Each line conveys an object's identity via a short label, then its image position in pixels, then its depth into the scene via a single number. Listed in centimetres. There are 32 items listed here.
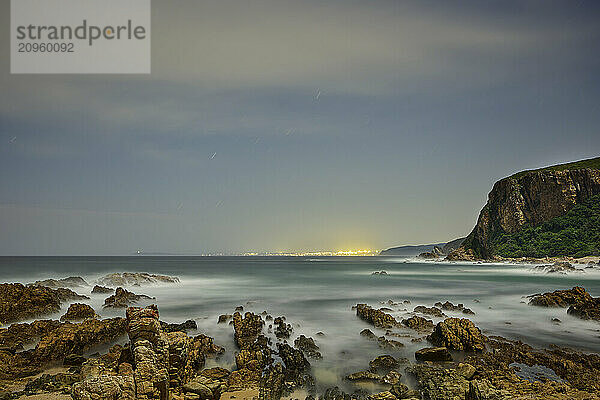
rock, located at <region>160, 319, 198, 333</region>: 1525
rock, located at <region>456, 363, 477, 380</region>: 956
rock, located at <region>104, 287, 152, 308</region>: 2341
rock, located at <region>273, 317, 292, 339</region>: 1577
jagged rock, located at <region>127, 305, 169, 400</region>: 711
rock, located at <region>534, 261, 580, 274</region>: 5972
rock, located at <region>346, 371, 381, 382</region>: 1015
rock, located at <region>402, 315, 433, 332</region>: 1639
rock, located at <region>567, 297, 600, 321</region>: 1812
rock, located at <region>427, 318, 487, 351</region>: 1280
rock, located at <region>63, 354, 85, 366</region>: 1104
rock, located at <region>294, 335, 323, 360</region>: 1286
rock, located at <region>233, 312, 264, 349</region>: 1441
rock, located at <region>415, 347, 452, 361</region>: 1170
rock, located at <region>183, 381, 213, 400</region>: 820
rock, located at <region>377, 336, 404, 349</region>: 1364
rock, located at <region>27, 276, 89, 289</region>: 3131
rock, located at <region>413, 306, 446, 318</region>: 1980
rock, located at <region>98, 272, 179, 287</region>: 3812
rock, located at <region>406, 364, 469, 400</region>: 848
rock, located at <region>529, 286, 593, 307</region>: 2112
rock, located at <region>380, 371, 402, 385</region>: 968
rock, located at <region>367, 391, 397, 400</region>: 818
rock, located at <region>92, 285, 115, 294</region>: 3088
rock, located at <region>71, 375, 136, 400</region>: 588
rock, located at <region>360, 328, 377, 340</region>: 1527
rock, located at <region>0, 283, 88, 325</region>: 1769
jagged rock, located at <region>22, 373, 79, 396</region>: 851
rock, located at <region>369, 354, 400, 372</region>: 1105
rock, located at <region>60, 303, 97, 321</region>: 1823
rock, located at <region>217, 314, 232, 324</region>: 1833
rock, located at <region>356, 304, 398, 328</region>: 1733
